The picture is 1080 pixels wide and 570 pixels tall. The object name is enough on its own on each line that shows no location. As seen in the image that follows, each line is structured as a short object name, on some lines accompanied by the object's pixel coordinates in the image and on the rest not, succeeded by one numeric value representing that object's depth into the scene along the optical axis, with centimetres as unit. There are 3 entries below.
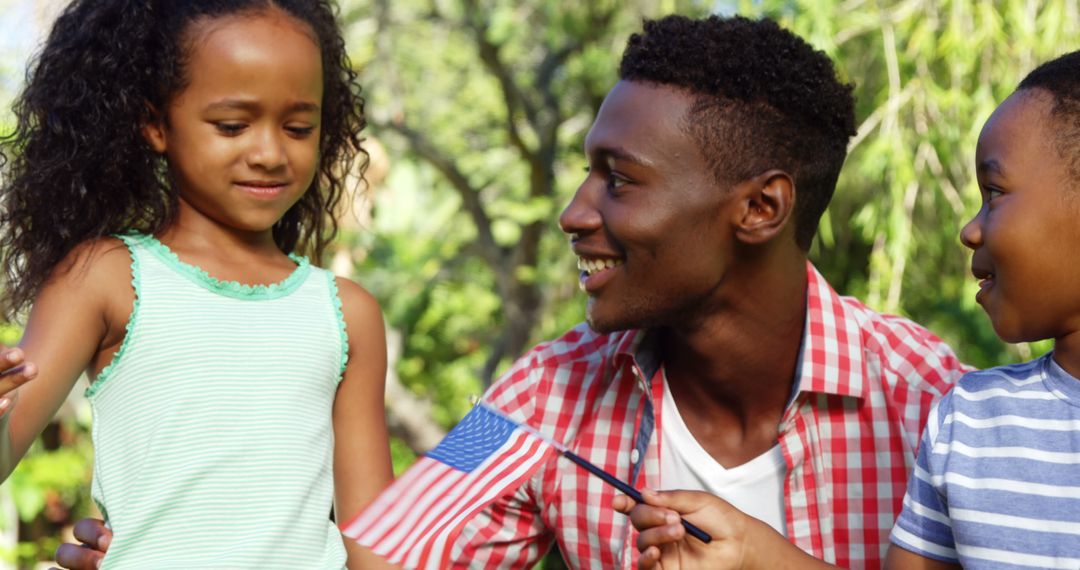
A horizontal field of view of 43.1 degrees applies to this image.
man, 261
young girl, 225
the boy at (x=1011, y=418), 194
